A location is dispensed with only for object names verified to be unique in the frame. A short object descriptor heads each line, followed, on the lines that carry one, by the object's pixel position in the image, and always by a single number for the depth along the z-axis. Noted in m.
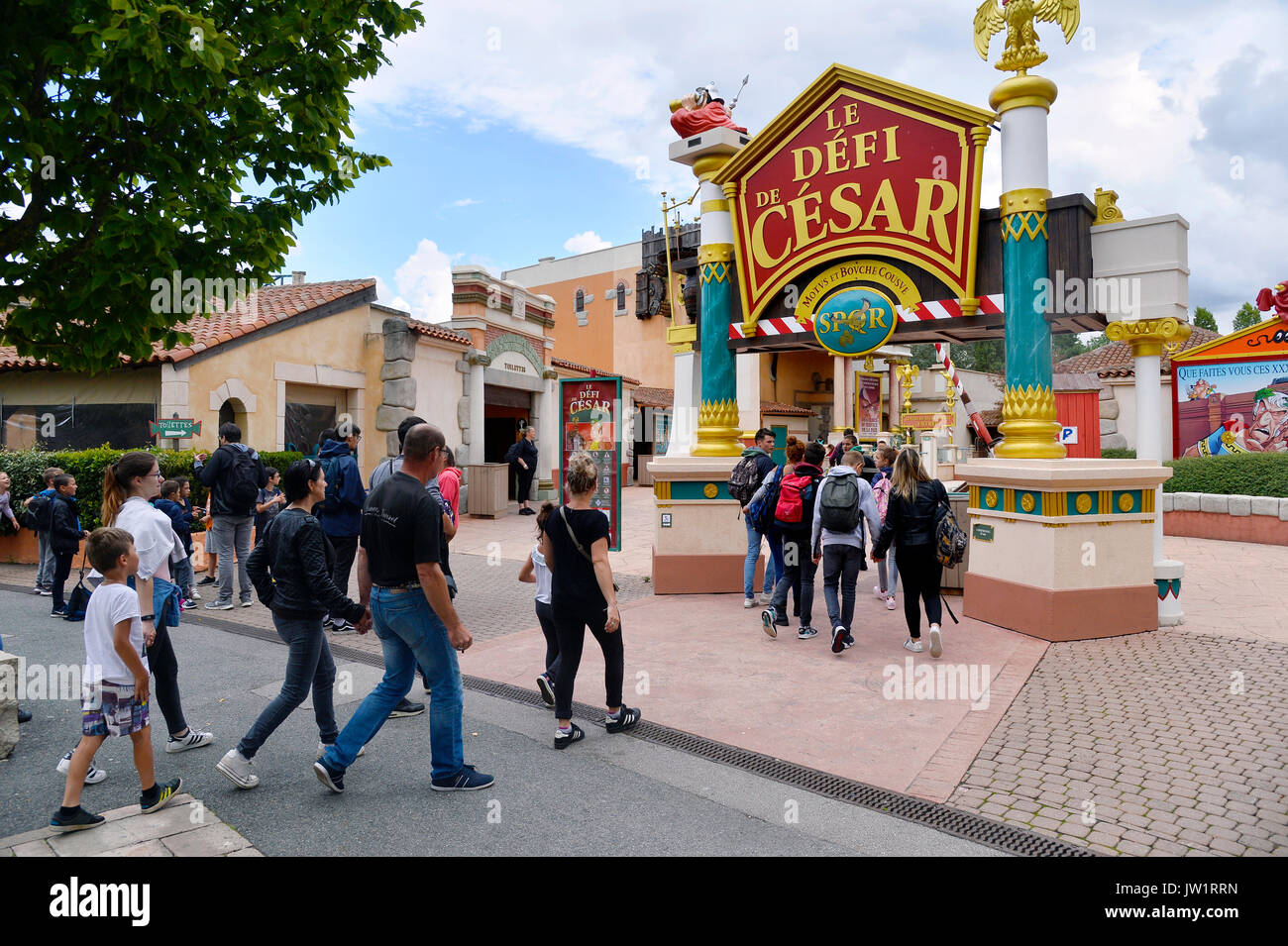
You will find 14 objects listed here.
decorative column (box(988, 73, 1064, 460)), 7.51
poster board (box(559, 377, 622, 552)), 10.32
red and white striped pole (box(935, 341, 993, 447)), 21.79
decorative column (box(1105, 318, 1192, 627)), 7.52
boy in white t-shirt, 3.73
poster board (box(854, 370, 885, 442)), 29.31
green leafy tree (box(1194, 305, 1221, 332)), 37.75
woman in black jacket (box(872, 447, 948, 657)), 6.47
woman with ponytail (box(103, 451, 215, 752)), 4.41
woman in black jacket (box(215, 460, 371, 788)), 4.17
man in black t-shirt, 3.91
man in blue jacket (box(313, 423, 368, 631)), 7.30
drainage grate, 3.60
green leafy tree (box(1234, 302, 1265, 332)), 38.28
